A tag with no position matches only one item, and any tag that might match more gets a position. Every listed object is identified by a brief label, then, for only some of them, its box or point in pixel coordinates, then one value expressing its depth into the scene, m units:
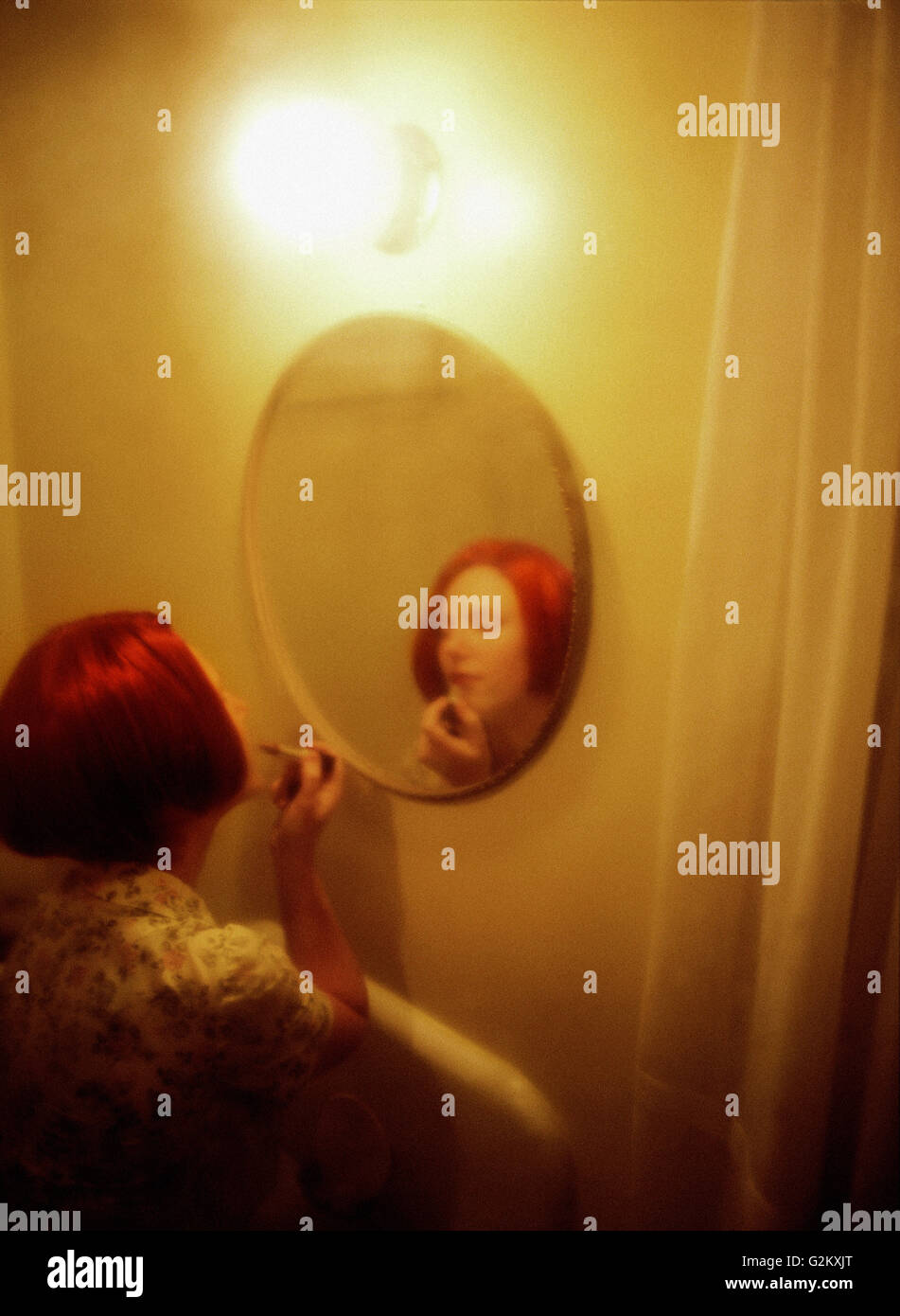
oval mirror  0.95
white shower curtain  0.78
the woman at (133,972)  0.78
